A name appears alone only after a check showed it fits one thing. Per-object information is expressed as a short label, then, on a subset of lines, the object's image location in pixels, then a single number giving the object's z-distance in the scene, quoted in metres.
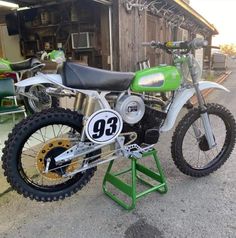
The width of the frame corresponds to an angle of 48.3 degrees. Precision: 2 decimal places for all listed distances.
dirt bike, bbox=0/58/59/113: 4.13
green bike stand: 2.15
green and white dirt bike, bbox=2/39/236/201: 1.84
